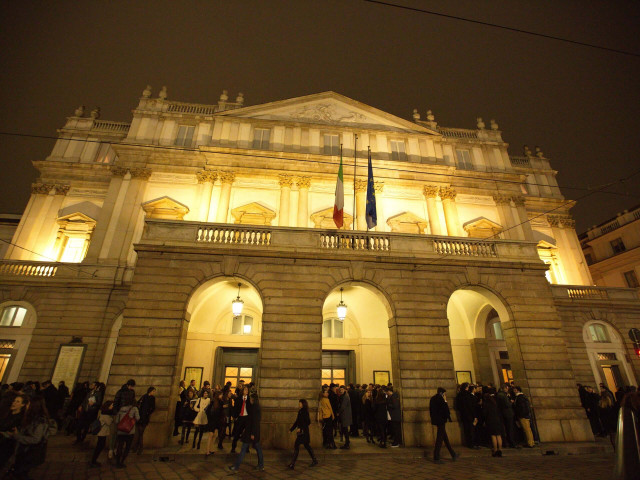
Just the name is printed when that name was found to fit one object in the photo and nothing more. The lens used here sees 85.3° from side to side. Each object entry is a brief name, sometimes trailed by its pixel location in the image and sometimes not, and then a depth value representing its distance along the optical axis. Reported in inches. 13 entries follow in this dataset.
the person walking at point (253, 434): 296.0
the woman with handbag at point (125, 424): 295.0
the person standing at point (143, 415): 341.4
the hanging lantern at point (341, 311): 513.0
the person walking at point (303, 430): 310.7
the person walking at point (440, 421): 339.0
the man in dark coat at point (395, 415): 404.2
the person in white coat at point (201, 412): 362.0
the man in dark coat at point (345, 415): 388.5
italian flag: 540.7
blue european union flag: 550.8
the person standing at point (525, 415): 396.2
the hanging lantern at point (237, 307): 497.7
